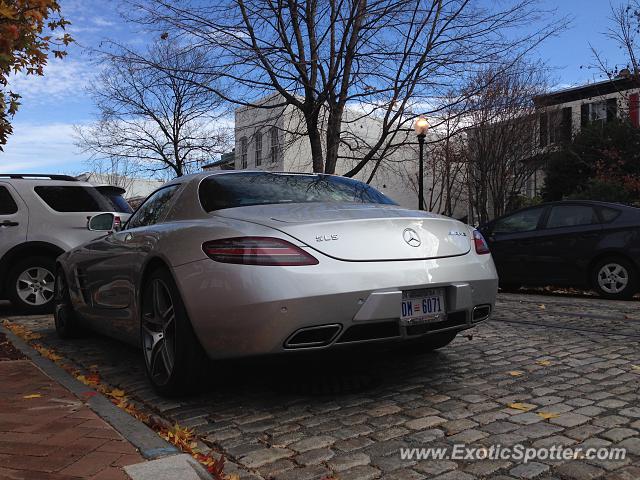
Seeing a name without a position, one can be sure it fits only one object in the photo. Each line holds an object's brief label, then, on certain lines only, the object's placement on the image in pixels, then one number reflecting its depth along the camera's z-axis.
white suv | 7.55
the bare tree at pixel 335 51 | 10.45
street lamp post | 12.45
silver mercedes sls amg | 3.07
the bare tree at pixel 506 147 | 20.62
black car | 8.06
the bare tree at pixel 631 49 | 11.98
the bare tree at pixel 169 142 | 21.47
